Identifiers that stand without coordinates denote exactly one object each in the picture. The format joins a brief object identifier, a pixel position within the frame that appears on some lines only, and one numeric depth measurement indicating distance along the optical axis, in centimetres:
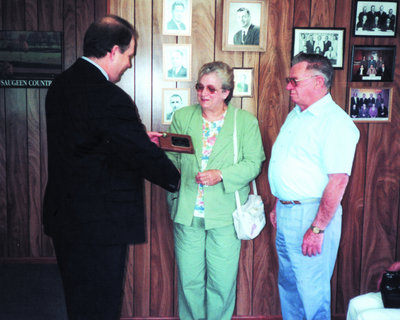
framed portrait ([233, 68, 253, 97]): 235
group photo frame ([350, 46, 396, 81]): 235
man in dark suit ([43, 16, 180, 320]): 140
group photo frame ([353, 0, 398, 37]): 232
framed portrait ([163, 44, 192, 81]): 232
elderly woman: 209
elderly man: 176
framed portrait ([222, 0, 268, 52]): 230
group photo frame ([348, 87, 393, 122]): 237
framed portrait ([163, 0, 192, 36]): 228
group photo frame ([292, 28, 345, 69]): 232
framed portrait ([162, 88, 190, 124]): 236
